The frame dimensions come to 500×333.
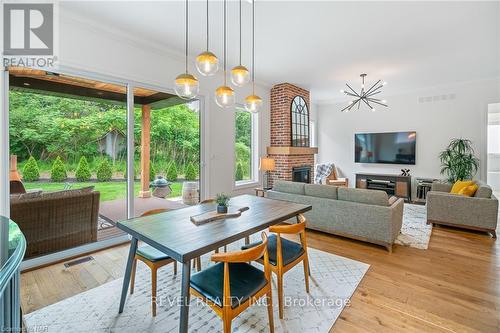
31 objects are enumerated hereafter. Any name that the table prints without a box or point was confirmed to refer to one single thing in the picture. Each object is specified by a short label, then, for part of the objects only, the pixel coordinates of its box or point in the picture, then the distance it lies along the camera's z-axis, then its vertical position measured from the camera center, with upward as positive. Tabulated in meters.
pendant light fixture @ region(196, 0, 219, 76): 2.06 +0.86
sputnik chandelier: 5.09 +1.86
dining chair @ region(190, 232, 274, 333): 1.45 -0.82
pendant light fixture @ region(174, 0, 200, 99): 2.10 +0.68
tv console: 6.16 -0.54
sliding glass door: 2.75 +0.09
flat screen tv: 6.34 +0.44
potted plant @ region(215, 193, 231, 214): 2.23 -0.38
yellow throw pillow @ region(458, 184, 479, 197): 3.84 -0.43
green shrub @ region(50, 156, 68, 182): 3.02 -0.11
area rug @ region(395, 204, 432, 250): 3.40 -1.07
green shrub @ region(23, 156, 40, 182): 2.82 -0.11
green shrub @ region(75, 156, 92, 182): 3.22 -0.12
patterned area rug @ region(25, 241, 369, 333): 1.83 -1.23
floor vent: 2.76 -1.17
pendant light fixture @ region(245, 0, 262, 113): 2.54 +0.63
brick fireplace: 5.77 +0.70
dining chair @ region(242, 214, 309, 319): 1.89 -0.78
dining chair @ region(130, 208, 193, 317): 1.94 -0.80
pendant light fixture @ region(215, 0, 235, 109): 2.35 +0.65
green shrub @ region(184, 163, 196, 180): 4.39 -0.17
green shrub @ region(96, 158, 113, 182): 3.41 -0.13
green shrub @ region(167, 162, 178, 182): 4.16 -0.17
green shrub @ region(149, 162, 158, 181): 3.90 -0.14
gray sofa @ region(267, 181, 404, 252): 3.12 -0.67
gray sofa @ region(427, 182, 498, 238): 3.54 -0.72
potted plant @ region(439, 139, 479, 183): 5.31 +0.06
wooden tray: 2.00 -0.47
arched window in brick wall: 6.05 +1.07
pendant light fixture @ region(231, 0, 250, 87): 2.26 +0.83
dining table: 1.48 -0.51
